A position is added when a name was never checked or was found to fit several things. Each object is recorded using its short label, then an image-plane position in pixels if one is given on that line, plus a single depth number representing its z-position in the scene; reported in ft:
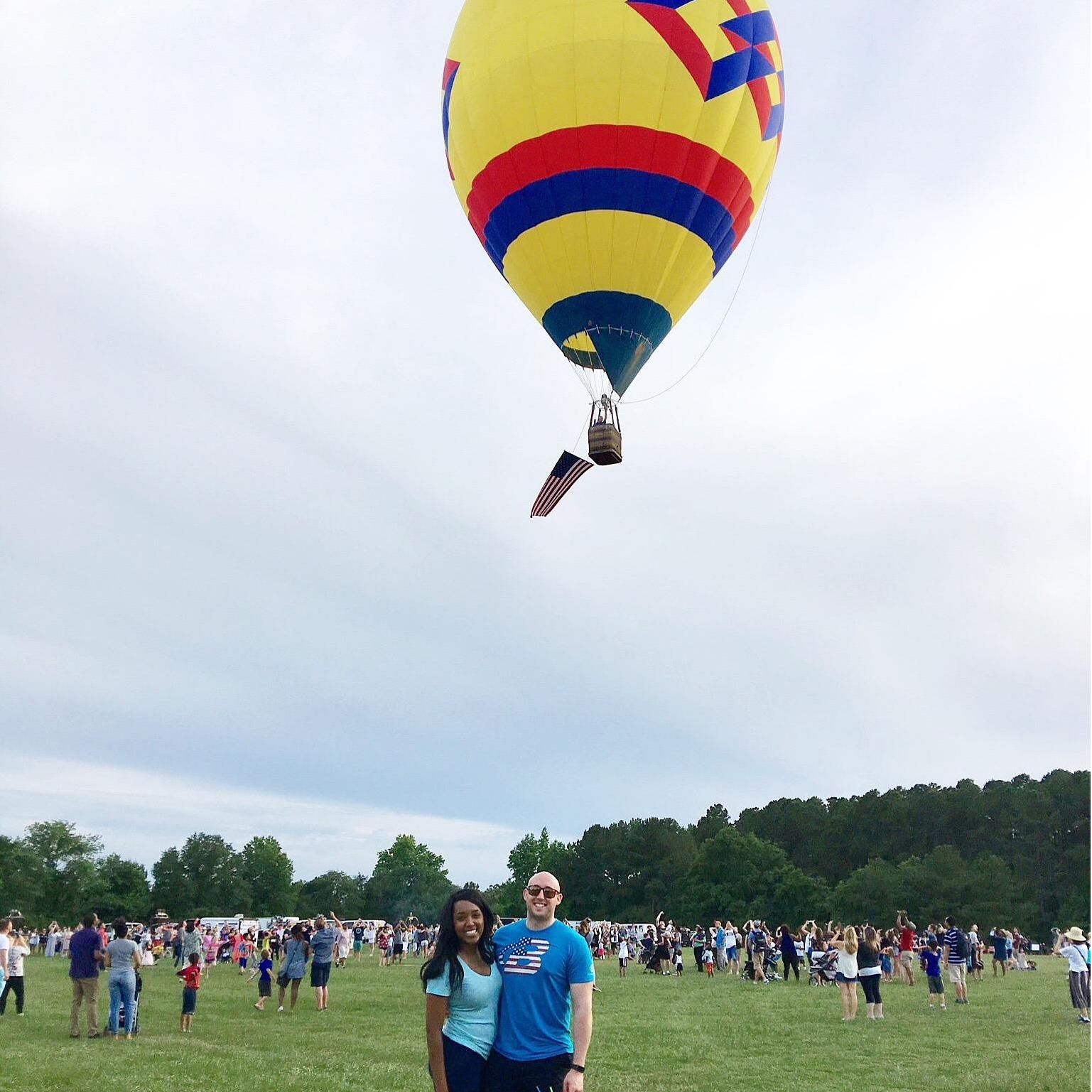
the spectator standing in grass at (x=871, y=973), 55.93
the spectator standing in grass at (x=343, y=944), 103.55
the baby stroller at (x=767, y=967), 95.09
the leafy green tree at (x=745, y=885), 279.28
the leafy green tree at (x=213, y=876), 377.91
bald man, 15.33
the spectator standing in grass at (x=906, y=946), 89.42
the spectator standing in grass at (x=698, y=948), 109.09
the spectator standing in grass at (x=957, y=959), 65.36
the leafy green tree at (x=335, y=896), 408.26
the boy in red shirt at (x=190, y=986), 47.93
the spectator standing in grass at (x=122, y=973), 43.91
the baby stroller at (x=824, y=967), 87.92
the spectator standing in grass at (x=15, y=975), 51.83
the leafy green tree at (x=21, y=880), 302.66
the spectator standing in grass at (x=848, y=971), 55.42
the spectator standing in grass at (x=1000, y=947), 105.91
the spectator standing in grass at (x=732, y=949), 107.96
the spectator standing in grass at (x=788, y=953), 92.73
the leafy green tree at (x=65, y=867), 325.42
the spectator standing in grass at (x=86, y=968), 43.32
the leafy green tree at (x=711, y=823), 388.16
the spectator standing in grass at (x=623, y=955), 99.98
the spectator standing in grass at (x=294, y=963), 57.72
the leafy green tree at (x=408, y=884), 403.13
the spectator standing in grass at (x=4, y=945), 49.24
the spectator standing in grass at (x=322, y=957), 57.52
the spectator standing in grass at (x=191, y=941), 59.62
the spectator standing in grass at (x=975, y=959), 98.14
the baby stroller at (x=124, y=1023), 46.16
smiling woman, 15.23
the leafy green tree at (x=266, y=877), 395.75
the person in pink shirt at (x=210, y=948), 101.95
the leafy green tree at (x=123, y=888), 331.57
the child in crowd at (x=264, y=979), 60.49
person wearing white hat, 55.77
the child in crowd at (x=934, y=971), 64.59
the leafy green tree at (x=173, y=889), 367.86
